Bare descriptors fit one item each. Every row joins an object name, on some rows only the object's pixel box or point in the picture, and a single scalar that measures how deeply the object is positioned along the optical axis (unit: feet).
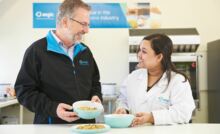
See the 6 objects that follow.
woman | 5.11
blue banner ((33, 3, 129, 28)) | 13.14
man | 5.08
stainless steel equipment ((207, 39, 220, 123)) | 11.78
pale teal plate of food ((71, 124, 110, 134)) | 4.19
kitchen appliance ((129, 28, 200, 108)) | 11.59
